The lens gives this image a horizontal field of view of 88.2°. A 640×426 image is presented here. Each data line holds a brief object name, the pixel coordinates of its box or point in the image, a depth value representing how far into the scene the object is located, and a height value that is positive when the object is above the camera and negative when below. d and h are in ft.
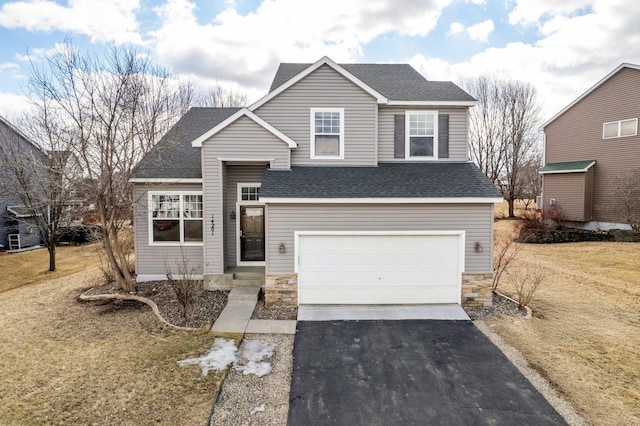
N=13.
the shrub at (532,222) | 64.64 -4.71
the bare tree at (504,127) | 100.53 +22.15
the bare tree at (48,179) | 30.76 +2.10
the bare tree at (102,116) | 29.53 +7.44
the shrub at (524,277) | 28.66 -9.39
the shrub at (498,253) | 33.17 -8.51
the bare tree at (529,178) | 106.93 +7.06
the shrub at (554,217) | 66.23 -3.78
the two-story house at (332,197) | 28.91 +0.14
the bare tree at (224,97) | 101.09 +31.41
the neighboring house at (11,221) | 55.36 -4.51
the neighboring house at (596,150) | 58.23 +9.22
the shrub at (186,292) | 26.45 -7.92
